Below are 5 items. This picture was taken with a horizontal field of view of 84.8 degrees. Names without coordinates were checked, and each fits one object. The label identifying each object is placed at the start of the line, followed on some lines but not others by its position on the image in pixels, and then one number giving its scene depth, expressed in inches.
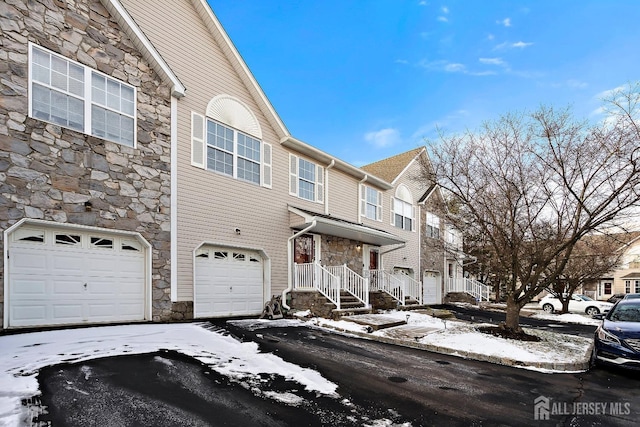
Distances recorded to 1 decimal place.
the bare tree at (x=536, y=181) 334.0
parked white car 747.4
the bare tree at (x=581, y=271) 646.5
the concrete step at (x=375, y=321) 390.0
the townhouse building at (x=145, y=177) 281.6
